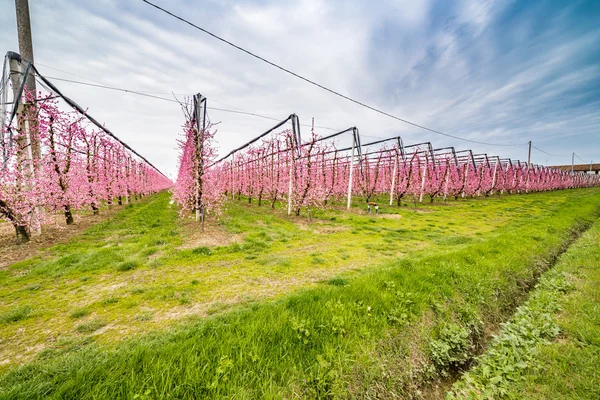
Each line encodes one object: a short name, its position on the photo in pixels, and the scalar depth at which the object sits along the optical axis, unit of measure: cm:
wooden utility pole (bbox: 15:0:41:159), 846
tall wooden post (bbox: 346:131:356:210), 1750
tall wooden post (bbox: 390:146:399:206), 2089
